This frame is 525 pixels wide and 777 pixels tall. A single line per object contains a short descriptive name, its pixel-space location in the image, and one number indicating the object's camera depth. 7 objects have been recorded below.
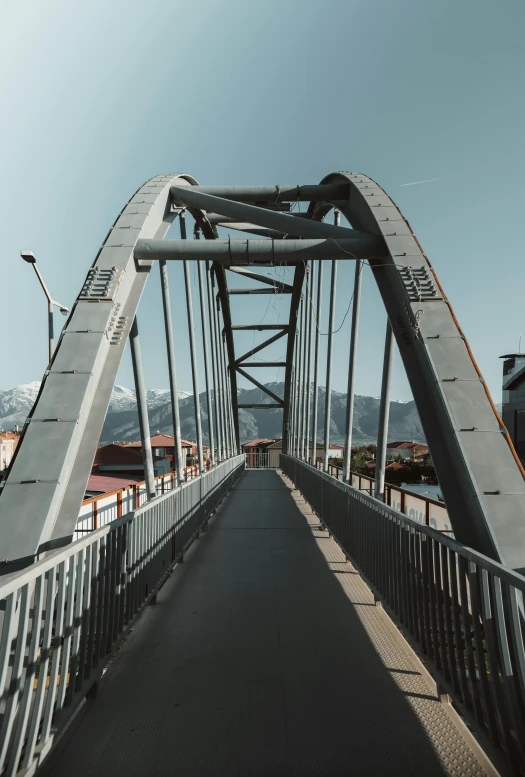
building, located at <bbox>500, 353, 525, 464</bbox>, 27.11
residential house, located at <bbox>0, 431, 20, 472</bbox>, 69.57
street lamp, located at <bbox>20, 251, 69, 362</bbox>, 9.91
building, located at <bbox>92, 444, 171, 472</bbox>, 42.72
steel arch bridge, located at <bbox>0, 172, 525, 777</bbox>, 2.44
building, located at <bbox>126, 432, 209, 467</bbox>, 46.72
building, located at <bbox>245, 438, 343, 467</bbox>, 55.06
